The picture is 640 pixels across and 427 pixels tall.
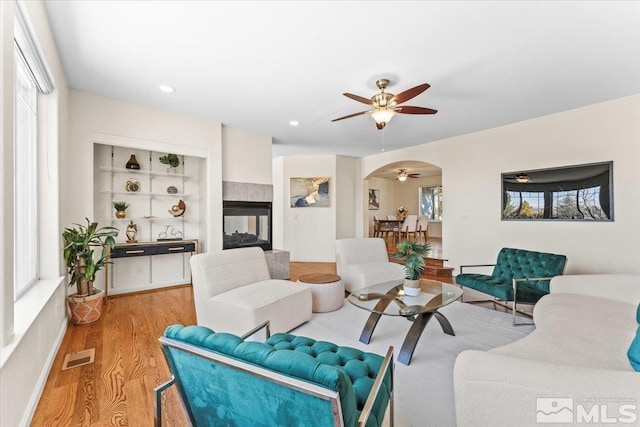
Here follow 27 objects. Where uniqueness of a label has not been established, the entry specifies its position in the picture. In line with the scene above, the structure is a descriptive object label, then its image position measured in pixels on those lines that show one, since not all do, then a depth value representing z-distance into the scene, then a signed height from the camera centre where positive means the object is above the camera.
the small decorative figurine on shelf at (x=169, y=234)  4.62 -0.35
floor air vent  2.27 -1.21
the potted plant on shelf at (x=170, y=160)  4.54 +0.85
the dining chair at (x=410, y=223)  9.08 -0.35
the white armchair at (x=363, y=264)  3.90 -0.77
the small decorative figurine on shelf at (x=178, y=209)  4.63 +0.07
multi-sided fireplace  4.96 -0.21
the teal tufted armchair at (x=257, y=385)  0.87 -0.60
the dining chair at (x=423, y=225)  9.31 -0.41
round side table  3.39 -0.97
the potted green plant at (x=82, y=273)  3.00 -0.65
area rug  1.77 -1.21
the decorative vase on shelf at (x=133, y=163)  4.22 +0.75
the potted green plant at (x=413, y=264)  2.81 -0.51
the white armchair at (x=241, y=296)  2.54 -0.80
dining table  9.59 -0.47
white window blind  2.16 +0.30
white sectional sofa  0.97 -0.67
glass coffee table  2.35 -0.82
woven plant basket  3.05 -1.03
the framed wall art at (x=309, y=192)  7.09 +0.52
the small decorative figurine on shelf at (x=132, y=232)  4.22 -0.28
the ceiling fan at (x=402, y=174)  8.82 +1.23
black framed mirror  3.76 +0.27
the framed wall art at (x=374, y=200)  10.65 +0.49
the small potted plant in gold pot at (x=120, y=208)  4.10 +0.08
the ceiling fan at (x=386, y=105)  2.88 +1.16
